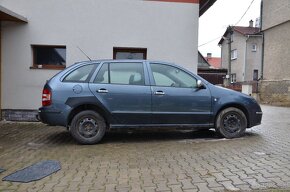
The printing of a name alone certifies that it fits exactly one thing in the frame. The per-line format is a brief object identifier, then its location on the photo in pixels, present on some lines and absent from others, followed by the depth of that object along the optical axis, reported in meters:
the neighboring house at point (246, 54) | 39.97
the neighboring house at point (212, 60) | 68.25
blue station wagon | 7.15
